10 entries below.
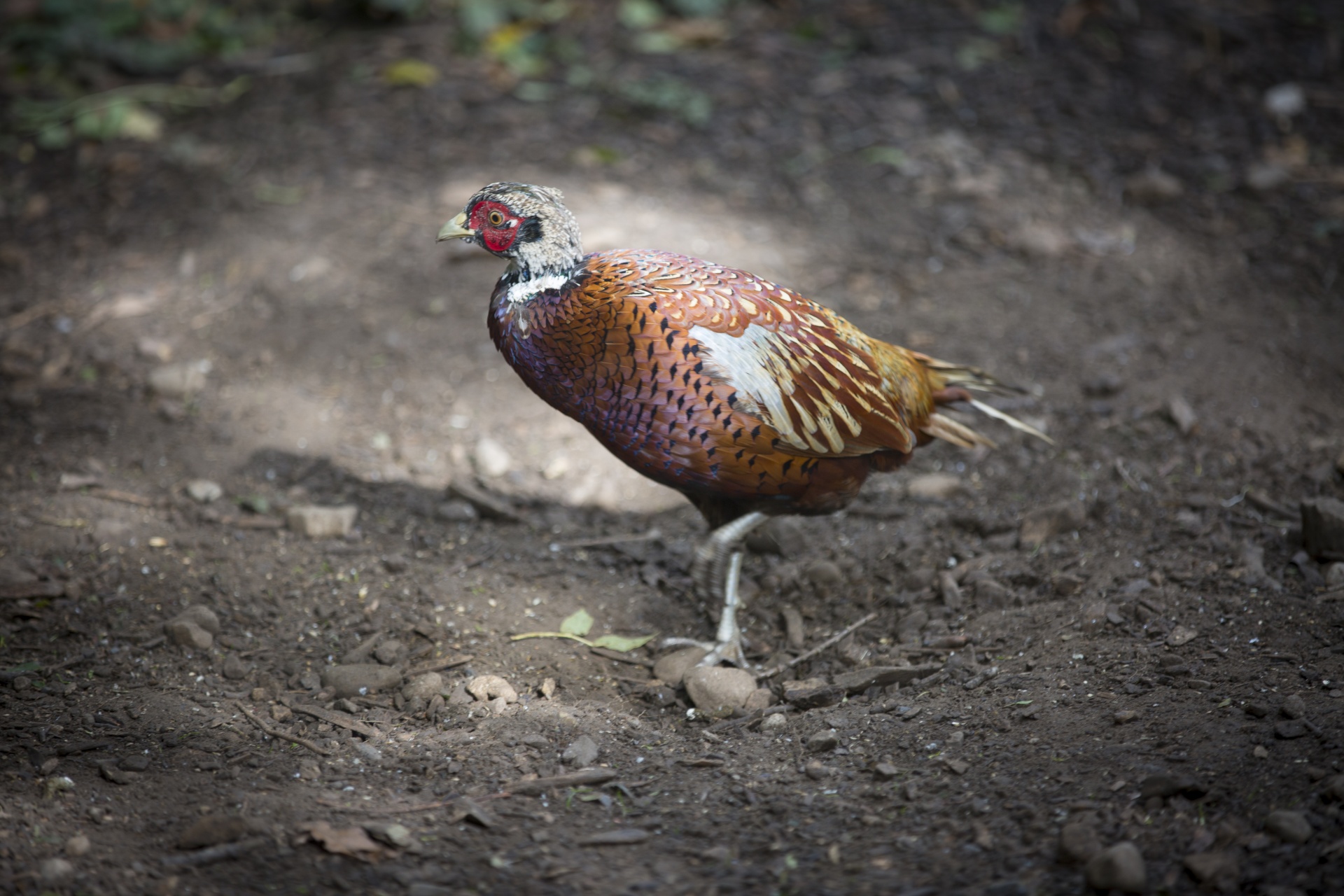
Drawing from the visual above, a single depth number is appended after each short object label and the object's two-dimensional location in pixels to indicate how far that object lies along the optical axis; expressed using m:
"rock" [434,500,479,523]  9.07
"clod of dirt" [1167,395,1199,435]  9.51
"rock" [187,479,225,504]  8.92
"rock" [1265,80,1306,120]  13.71
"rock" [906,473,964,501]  9.34
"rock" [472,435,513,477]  9.72
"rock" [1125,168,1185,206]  12.55
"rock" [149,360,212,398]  10.16
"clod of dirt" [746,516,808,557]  9.02
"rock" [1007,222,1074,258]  11.98
